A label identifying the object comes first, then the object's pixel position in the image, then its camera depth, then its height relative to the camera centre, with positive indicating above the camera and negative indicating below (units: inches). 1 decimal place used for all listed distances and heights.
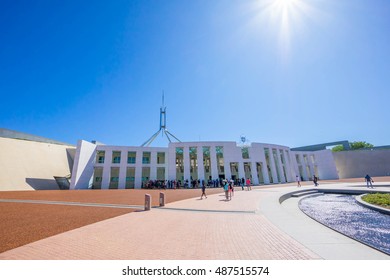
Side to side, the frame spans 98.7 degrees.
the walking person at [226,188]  562.3 -27.1
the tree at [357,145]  2657.5 +428.4
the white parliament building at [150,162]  1113.4 +158.9
